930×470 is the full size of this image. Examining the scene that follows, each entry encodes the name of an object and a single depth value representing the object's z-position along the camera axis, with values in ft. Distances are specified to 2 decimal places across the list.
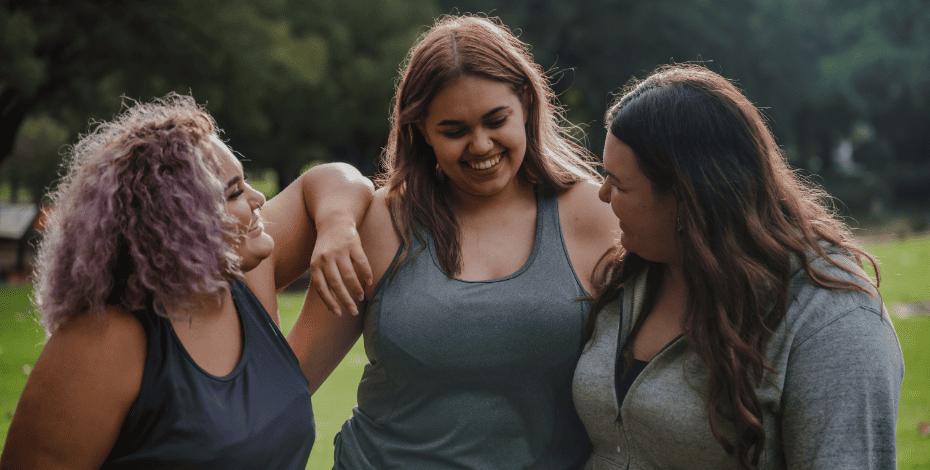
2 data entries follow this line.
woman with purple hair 6.81
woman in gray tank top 8.95
